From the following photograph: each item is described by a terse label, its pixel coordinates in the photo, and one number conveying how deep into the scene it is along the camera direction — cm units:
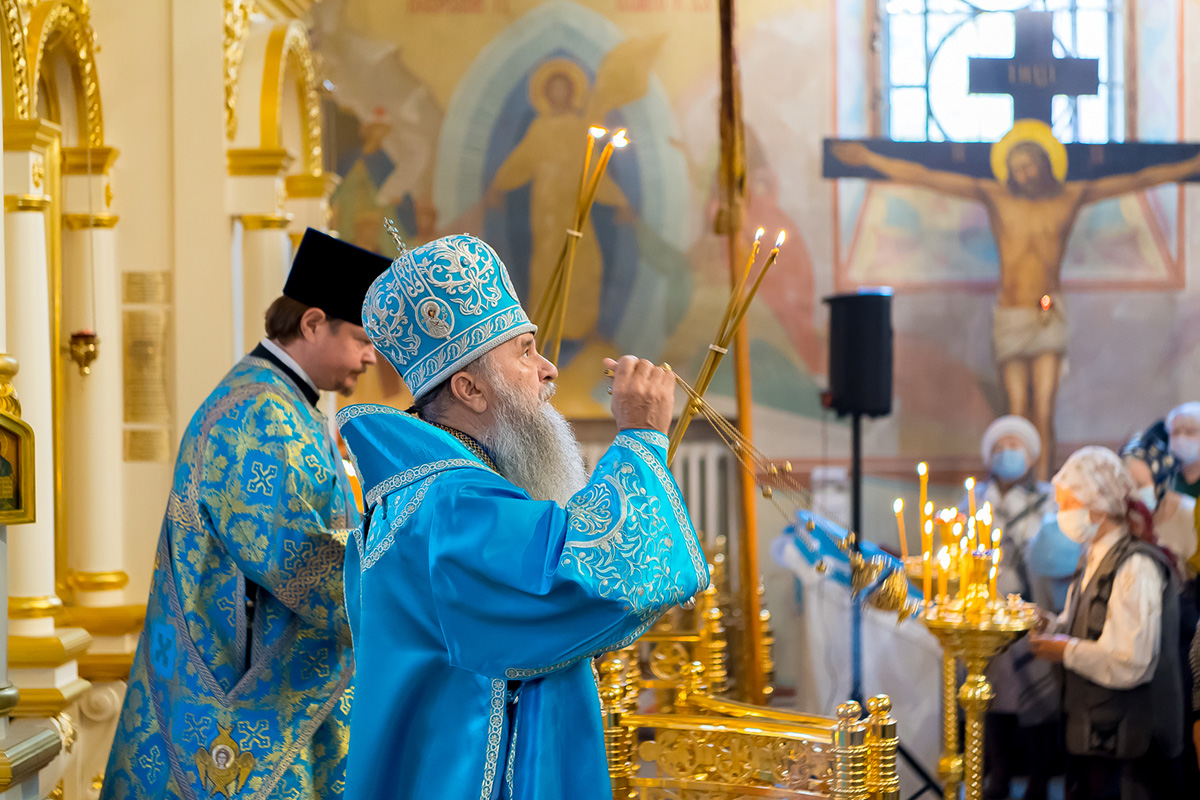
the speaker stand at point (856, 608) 536
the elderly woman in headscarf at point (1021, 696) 566
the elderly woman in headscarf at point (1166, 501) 530
